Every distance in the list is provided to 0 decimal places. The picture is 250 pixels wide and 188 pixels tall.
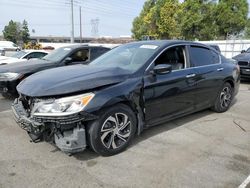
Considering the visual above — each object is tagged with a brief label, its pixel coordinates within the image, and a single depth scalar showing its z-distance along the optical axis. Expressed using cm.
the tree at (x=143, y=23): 2969
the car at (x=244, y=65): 723
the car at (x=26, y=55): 756
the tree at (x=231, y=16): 2232
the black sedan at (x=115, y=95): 240
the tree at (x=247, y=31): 2408
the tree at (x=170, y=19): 2522
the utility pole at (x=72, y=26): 2508
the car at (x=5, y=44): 2150
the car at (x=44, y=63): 464
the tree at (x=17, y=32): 4817
